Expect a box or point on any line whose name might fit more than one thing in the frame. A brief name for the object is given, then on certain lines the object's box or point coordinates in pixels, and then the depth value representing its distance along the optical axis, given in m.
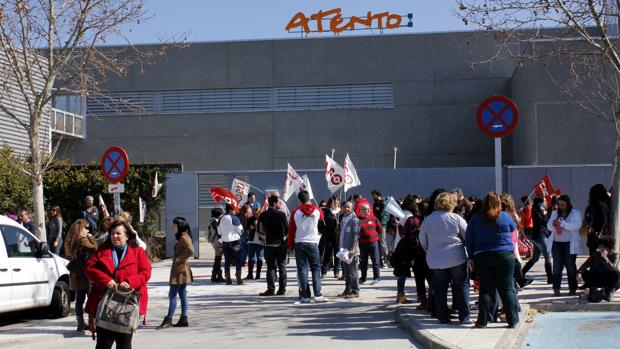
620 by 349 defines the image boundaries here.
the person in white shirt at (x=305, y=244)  14.95
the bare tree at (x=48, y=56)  16.11
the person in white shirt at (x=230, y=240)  18.73
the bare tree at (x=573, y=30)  13.36
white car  12.48
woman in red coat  7.60
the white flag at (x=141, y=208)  25.56
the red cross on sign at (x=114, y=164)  17.67
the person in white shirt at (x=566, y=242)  13.96
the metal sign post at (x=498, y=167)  11.99
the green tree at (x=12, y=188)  25.03
